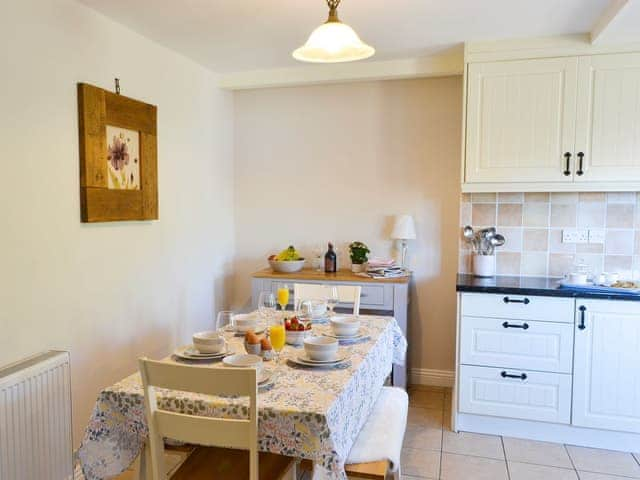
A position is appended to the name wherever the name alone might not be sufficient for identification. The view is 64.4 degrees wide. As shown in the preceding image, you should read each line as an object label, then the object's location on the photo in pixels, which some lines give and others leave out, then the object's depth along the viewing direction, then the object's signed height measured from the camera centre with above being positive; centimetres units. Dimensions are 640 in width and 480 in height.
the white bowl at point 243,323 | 232 -52
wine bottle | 371 -37
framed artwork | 252 +27
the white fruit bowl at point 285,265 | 365 -39
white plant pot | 370 -41
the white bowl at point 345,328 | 220 -51
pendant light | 198 +67
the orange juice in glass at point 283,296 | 249 -42
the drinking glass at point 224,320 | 215 -47
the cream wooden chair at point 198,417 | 146 -62
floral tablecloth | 149 -64
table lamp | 361 -12
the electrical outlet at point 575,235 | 324 -14
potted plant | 369 -33
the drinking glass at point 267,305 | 239 -46
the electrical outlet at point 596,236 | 321 -14
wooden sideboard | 338 -54
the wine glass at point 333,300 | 267 -47
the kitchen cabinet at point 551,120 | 291 +55
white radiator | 196 -87
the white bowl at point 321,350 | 189 -52
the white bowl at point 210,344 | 197 -52
